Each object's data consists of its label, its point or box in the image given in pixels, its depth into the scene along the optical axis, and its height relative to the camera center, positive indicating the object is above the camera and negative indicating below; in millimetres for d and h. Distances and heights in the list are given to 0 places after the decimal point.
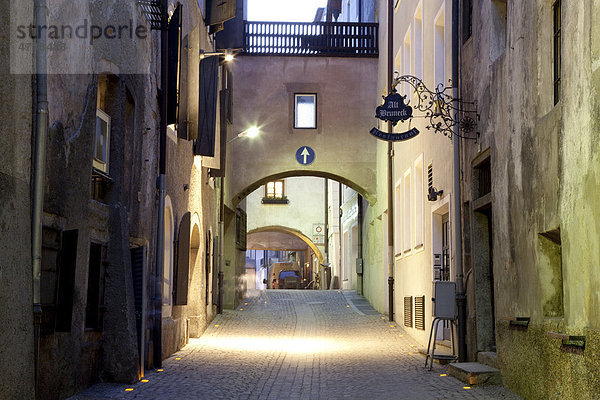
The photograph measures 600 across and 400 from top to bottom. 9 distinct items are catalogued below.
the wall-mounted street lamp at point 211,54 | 16672 +4566
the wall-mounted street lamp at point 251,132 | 24597 +4478
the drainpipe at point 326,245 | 41000 +2187
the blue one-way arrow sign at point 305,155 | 24766 +3842
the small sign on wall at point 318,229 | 42219 +2998
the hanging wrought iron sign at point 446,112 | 12211 +2523
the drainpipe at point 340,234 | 35531 +2346
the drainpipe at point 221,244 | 22781 +1270
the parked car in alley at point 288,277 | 47375 +789
